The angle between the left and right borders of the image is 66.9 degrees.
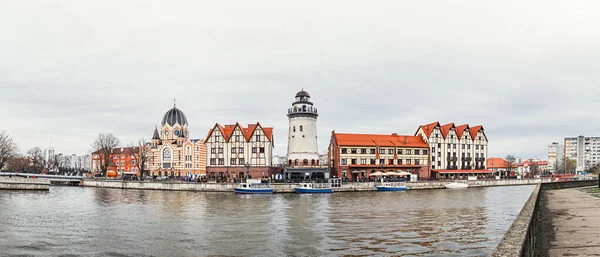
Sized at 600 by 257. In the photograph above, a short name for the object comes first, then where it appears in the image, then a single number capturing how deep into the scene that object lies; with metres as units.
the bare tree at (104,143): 112.34
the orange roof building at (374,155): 93.31
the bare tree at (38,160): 128.99
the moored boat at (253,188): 68.75
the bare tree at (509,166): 138.75
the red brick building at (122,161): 129.62
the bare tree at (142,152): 97.36
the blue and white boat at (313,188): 71.25
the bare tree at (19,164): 126.42
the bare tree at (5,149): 95.84
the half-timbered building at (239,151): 93.62
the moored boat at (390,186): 76.50
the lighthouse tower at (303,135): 88.50
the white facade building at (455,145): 102.38
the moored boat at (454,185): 86.06
